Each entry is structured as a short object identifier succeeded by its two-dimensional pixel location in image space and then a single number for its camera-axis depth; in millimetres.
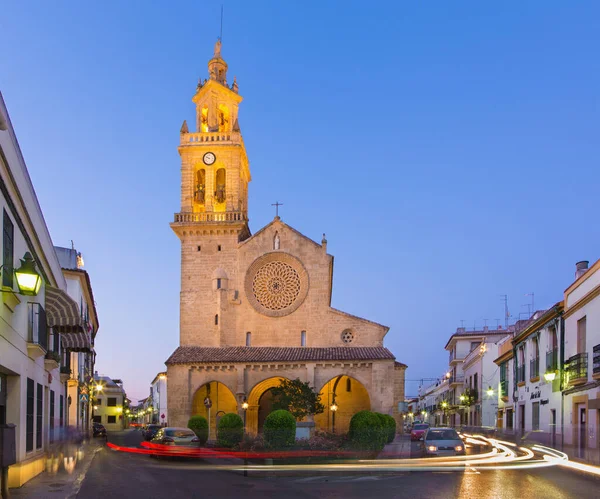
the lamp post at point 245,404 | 39625
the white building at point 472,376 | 54750
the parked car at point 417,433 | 40588
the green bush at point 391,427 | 32950
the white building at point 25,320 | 12336
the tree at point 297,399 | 37844
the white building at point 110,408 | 92562
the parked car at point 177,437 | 24062
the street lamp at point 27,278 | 9117
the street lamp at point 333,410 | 41812
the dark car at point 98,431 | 47484
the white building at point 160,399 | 82050
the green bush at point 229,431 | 30672
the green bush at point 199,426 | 34938
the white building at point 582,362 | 23719
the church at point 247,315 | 40969
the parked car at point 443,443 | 24031
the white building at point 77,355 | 27703
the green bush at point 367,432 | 26391
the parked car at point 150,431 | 37800
